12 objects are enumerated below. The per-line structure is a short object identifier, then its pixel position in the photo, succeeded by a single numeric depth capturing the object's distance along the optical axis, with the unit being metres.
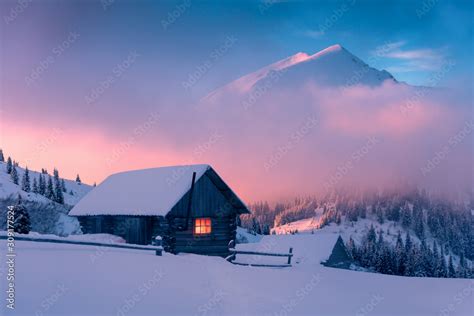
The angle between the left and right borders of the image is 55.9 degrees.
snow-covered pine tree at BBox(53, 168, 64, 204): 84.94
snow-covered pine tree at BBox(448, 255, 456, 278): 124.65
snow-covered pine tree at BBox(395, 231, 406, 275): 88.12
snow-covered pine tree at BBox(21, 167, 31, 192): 79.12
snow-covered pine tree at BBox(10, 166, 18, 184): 82.50
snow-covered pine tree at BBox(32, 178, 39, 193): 84.26
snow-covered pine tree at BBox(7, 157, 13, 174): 89.44
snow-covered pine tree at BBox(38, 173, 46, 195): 86.60
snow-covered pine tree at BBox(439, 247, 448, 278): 101.69
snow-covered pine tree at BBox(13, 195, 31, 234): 29.98
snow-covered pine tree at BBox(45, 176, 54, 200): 84.00
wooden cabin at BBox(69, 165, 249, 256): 26.77
